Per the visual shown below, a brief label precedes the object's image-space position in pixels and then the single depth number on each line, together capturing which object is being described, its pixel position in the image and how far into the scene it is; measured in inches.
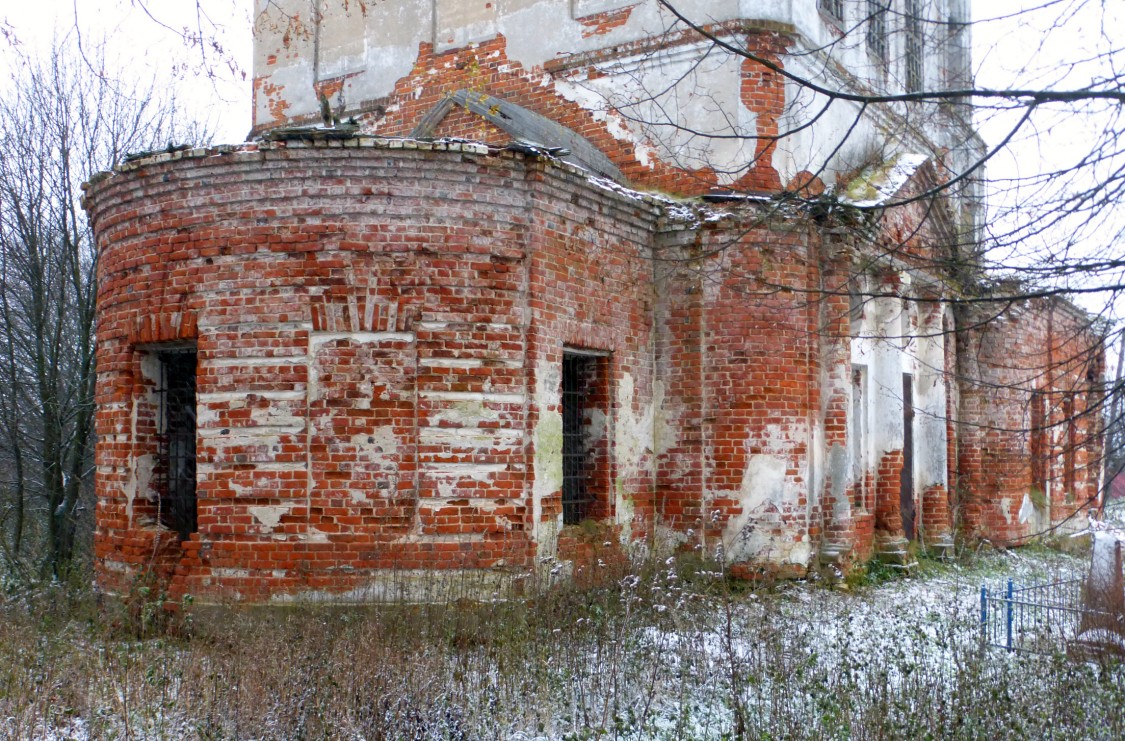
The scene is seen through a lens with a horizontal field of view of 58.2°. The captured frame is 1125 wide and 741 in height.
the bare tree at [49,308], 488.4
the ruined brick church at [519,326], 305.1
